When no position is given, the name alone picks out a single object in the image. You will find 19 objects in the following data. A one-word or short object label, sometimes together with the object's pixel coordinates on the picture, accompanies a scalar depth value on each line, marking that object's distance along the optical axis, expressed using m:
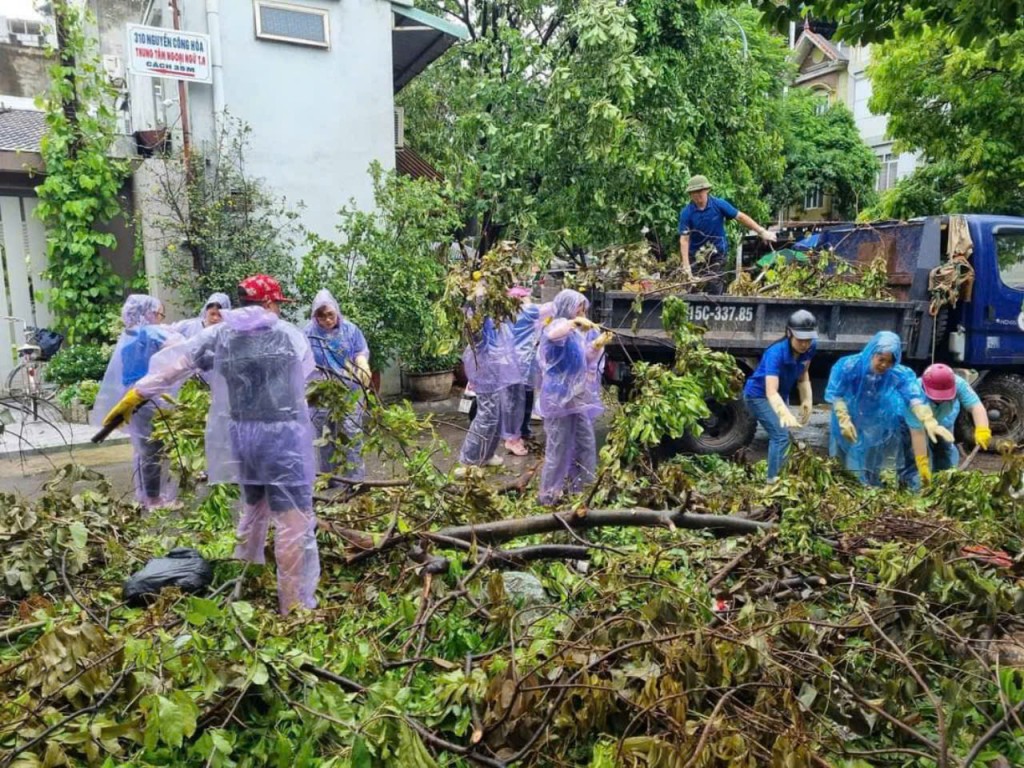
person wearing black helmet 5.86
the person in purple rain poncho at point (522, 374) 7.50
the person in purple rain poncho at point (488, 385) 7.18
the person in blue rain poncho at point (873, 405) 5.34
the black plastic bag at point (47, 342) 9.91
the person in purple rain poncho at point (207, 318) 6.21
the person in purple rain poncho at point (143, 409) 5.80
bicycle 9.48
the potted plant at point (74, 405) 8.98
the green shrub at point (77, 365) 9.55
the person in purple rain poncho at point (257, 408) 3.83
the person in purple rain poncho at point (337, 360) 4.78
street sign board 8.69
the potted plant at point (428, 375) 10.49
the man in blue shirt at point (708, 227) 7.34
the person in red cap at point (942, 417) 5.26
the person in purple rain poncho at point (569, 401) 5.70
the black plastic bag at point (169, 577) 3.44
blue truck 6.85
